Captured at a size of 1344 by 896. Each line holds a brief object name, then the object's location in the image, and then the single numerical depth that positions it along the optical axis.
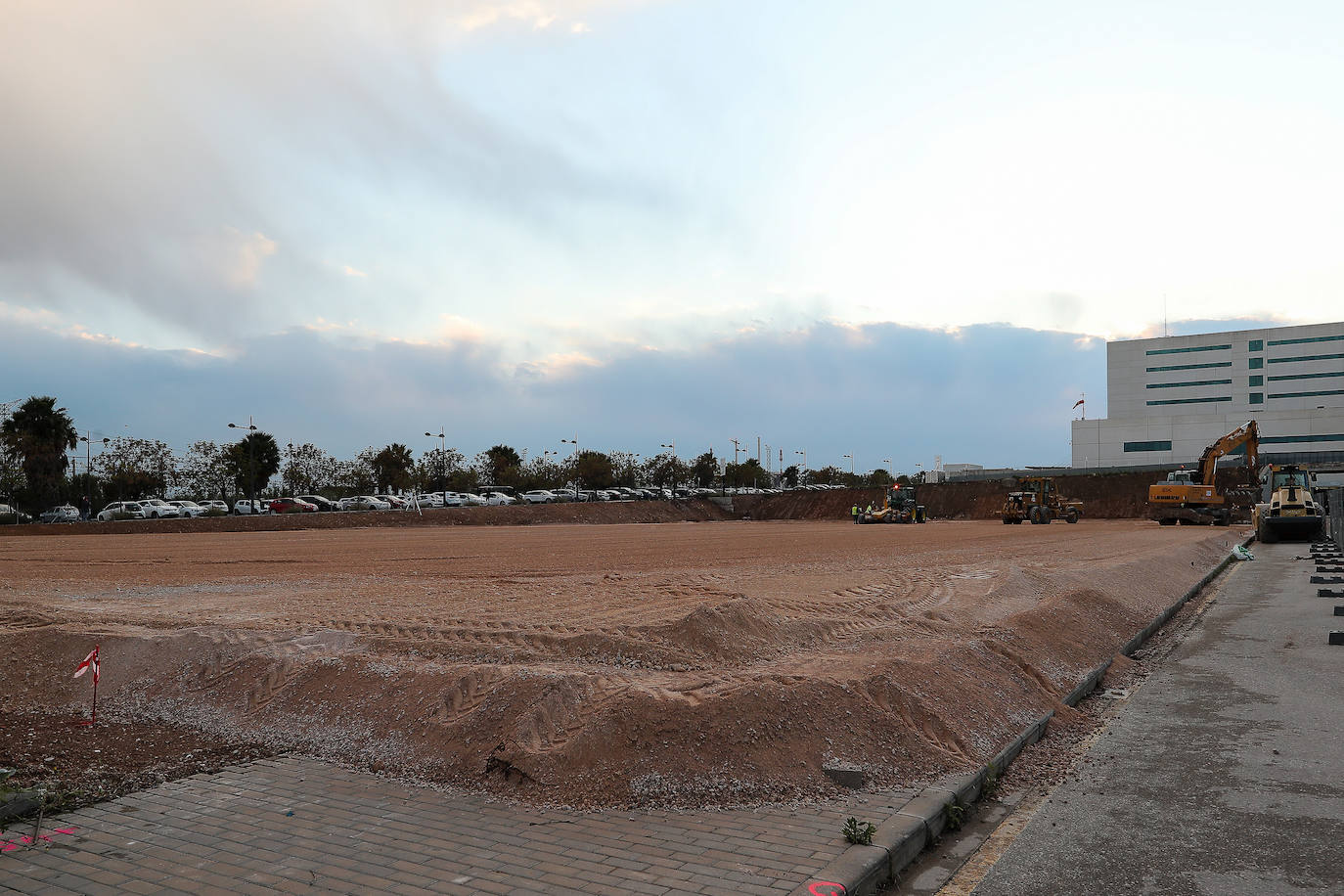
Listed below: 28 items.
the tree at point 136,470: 85.38
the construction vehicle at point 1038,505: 57.44
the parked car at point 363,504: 72.76
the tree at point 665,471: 136.25
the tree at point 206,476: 90.44
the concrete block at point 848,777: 6.11
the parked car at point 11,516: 55.94
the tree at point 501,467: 117.62
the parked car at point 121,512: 61.55
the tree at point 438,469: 108.14
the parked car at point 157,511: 62.91
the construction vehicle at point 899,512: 66.19
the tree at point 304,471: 102.88
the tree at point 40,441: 68.44
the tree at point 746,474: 144.75
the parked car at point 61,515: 64.62
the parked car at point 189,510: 64.75
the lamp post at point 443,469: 107.12
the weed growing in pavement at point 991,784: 6.47
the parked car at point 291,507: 68.09
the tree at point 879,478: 148.23
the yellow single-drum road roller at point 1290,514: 34.62
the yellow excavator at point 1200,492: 47.75
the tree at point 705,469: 138.25
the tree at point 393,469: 102.31
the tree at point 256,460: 86.50
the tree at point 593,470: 116.00
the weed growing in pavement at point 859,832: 5.12
